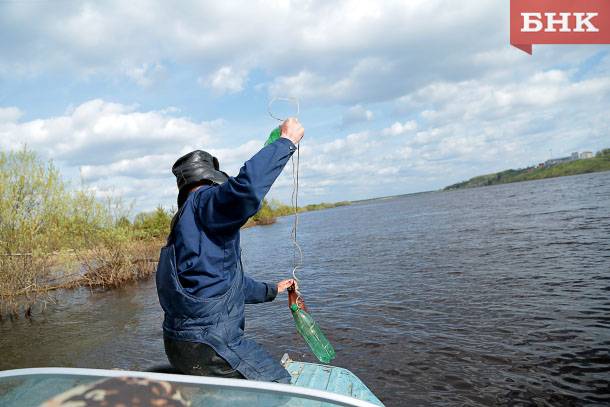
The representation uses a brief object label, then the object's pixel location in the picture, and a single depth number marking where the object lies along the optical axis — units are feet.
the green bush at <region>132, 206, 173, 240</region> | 75.61
